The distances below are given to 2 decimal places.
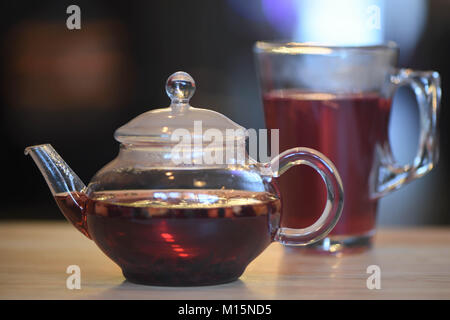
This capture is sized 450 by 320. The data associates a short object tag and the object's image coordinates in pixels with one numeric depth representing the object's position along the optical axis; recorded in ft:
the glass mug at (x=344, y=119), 2.26
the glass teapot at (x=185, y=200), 1.84
